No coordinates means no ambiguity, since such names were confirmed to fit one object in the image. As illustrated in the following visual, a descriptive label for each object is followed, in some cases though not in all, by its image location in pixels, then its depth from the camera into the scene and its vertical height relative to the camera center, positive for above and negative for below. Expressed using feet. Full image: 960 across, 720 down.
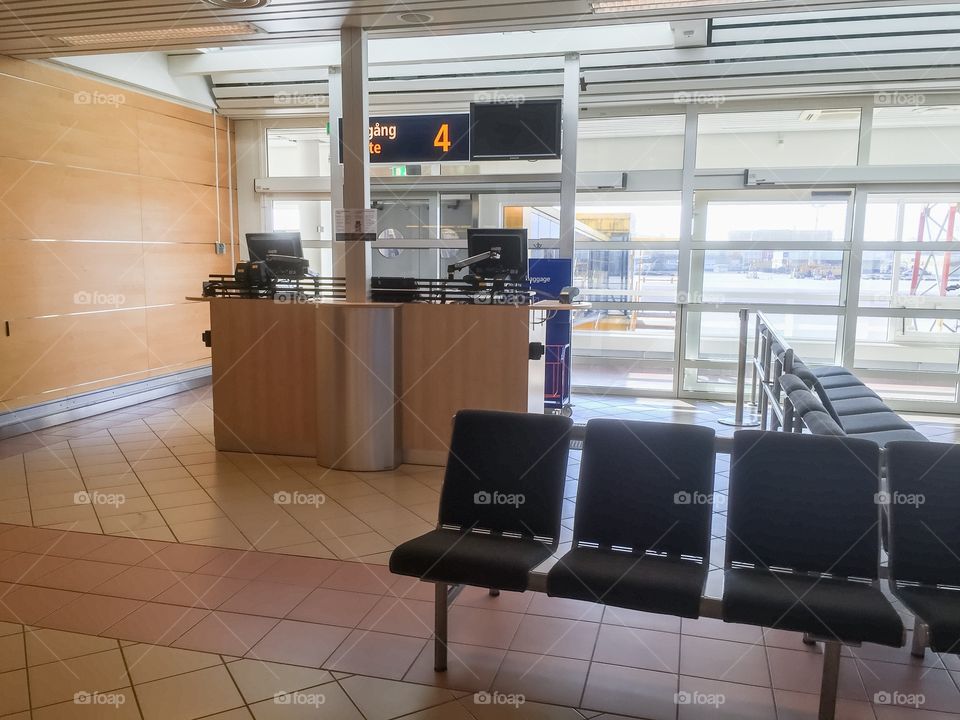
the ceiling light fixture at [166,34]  16.80 +5.16
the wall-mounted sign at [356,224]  16.26 +0.71
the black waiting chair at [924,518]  7.82 -2.72
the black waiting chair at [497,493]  8.52 -2.93
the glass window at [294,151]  27.86 +3.97
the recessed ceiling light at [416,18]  15.42 +5.07
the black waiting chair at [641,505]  8.07 -2.85
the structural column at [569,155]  20.72 +3.04
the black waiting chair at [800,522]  7.52 -2.84
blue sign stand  21.31 -2.10
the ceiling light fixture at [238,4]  14.67 +5.04
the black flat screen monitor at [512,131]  19.72 +3.48
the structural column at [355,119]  16.19 +3.02
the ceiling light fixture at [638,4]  14.44 +5.13
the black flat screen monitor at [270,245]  18.20 +0.24
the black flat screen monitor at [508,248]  17.51 +0.27
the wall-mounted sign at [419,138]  20.95 +3.44
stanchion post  20.04 -2.71
